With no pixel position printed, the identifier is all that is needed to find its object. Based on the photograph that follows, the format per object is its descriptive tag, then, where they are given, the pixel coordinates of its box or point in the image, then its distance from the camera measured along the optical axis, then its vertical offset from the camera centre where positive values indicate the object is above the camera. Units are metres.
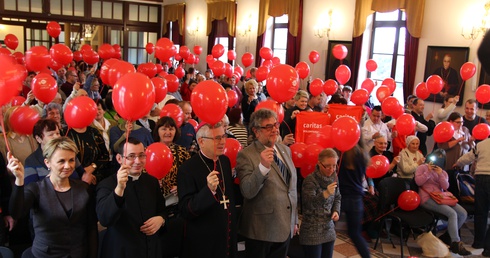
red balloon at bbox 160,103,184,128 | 4.52 -0.51
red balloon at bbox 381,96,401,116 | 6.02 -0.45
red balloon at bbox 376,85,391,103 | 6.83 -0.32
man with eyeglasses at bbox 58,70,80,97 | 7.96 -0.49
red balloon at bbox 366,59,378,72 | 8.42 +0.12
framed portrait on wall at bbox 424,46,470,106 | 7.76 +0.15
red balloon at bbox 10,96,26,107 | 5.10 -0.55
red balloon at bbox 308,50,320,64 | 9.77 +0.26
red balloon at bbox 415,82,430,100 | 7.14 -0.27
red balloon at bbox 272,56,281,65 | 9.84 +0.13
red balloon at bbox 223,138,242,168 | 3.58 -0.68
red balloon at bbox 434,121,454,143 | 5.41 -0.68
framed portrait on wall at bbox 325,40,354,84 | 9.91 +0.20
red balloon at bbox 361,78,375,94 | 7.77 -0.24
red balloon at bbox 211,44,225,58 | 10.60 +0.29
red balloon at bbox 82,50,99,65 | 7.96 -0.01
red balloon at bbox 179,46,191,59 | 10.98 +0.23
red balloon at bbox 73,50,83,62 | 9.58 +0.00
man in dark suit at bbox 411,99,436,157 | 6.70 -0.69
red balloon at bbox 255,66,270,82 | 8.39 -0.14
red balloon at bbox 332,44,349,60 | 9.01 +0.37
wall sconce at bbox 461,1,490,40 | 7.28 +0.80
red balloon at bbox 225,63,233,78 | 9.15 -0.14
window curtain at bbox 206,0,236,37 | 13.77 +1.60
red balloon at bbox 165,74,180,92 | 7.46 -0.35
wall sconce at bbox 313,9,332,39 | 10.34 +0.94
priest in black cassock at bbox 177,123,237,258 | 2.75 -0.89
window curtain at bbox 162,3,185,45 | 16.59 +1.52
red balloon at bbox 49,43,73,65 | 6.47 +0.02
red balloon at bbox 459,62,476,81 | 6.75 +0.09
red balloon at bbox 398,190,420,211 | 4.82 -1.36
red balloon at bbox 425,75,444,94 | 6.88 -0.14
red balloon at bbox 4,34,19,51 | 10.45 +0.24
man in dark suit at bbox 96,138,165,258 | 2.51 -0.87
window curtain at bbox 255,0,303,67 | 11.23 +1.24
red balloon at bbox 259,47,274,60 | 10.05 +0.28
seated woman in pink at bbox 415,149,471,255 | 4.92 -1.37
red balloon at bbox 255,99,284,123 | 4.51 -0.40
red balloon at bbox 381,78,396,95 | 7.26 -0.19
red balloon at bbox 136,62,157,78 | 7.75 -0.16
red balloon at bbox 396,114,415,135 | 5.40 -0.62
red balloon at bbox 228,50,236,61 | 11.50 +0.23
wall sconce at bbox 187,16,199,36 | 15.91 +1.18
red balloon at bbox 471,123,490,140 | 5.51 -0.66
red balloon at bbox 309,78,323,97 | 6.65 -0.29
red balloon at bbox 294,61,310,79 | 8.29 -0.04
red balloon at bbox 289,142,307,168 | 4.08 -0.79
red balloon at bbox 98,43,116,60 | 8.35 +0.11
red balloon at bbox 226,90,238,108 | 6.19 -0.46
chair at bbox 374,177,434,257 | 4.73 -1.49
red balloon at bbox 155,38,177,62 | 7.87 +0.19
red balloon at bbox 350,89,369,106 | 6.49 -0.37
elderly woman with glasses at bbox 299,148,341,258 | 3.47 -1.10
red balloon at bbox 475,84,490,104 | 6.17 -0.23
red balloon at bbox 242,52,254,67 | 10.23 +0.13
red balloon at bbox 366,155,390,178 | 4.79 -0.99
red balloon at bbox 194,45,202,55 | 12.87 +0.35
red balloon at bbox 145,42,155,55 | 11.57 +0.30
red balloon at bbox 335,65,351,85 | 7.99 -0.07
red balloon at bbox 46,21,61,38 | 9.76 +0.56
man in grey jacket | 3.02 -0.90
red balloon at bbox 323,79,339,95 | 7.32 -0.29
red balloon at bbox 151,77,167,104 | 5.30 -0.33
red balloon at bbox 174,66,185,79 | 10.10 -0.24
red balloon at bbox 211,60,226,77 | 8.88 -0.09
